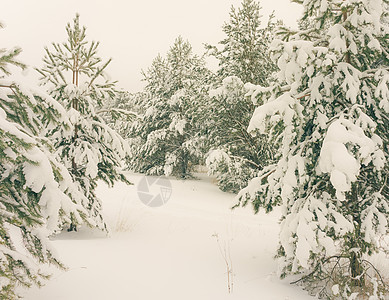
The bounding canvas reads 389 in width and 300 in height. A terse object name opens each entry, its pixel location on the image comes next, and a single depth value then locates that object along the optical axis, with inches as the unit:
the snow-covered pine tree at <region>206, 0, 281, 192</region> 533.3
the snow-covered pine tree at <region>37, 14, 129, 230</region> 250.5
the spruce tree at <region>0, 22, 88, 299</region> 99.7
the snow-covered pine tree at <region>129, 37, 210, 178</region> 648.4
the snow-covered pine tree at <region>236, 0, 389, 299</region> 152.9
